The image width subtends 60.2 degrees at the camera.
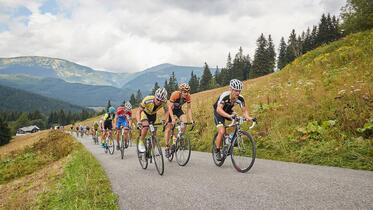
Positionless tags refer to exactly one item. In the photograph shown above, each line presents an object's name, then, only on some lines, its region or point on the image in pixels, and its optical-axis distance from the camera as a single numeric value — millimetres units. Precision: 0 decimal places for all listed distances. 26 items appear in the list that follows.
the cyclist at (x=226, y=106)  8461
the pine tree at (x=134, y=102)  142700
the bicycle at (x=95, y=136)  29522
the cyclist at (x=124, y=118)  15398
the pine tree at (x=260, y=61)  83188
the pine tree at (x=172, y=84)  108250
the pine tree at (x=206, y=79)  103562
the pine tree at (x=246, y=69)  100319
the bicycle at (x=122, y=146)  14520
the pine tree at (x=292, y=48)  86769
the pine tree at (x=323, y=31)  74312
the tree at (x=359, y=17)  42188
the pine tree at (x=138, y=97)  146288
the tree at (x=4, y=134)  87250
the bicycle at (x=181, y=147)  10008
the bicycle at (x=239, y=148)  8094
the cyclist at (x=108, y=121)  17500
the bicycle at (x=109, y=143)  17594
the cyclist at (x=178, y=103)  10072
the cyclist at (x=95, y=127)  30570
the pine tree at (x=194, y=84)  110500
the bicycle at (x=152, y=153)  8820
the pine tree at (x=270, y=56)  86075
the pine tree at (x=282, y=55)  90338
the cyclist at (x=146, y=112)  10156
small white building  151625
